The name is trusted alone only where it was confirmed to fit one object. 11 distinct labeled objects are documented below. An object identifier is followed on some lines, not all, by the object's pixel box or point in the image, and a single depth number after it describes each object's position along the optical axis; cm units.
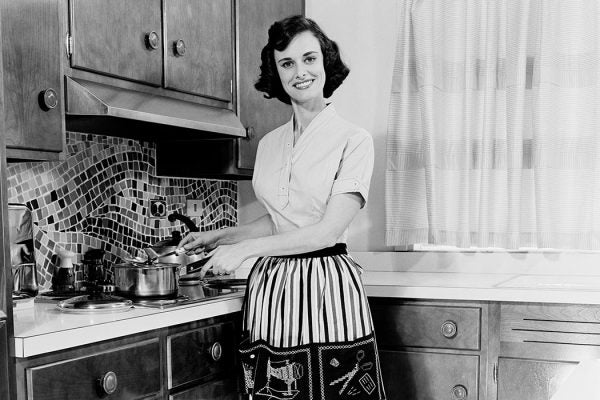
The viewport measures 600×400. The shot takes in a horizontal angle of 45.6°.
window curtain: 273
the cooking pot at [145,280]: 208
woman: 203
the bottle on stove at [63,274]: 222
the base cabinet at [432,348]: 238
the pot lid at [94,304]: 185
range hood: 196
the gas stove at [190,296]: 198
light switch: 294
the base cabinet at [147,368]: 156
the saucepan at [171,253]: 237
